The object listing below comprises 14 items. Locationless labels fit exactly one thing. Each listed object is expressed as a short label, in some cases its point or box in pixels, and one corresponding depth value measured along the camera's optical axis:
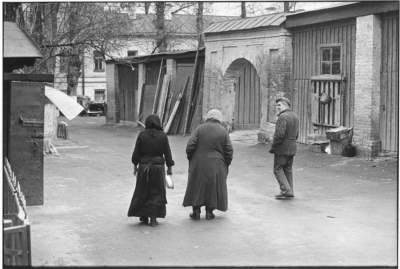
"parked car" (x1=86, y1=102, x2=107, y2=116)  47.06
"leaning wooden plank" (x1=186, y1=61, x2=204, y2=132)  25.80
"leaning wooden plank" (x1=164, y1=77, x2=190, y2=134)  26.22
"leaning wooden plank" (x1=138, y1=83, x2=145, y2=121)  30.81
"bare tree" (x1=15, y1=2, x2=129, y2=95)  19.56
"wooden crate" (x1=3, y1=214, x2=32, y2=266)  5.90
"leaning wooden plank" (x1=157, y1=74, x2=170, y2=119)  27.62
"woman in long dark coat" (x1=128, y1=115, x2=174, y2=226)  9.32
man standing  11.23
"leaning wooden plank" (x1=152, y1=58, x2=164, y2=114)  28.62
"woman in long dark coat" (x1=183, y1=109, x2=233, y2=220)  9.63
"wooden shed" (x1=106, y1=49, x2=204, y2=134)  25.89
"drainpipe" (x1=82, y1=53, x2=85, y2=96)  53.43
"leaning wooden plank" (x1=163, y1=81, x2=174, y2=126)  27.28
